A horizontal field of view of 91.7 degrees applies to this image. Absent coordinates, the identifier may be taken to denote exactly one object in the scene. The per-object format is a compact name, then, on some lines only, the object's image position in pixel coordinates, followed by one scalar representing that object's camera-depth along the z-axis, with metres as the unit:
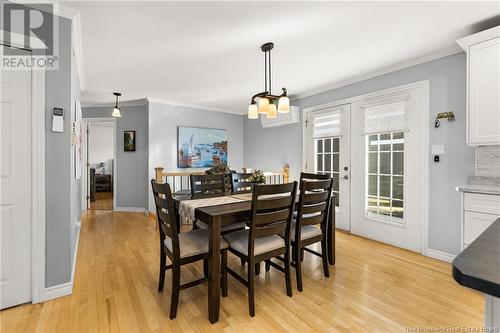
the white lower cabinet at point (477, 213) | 2.13
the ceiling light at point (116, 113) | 4.48
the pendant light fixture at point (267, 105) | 2.48
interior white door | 1.88
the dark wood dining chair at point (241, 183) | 3.09
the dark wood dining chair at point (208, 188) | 2.61
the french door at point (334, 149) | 3.83
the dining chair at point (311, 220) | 2.17
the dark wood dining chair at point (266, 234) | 1.83
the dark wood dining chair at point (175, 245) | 1.79
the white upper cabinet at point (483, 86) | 2.19
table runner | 2.06
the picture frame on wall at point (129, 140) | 5.33
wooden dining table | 1.74
